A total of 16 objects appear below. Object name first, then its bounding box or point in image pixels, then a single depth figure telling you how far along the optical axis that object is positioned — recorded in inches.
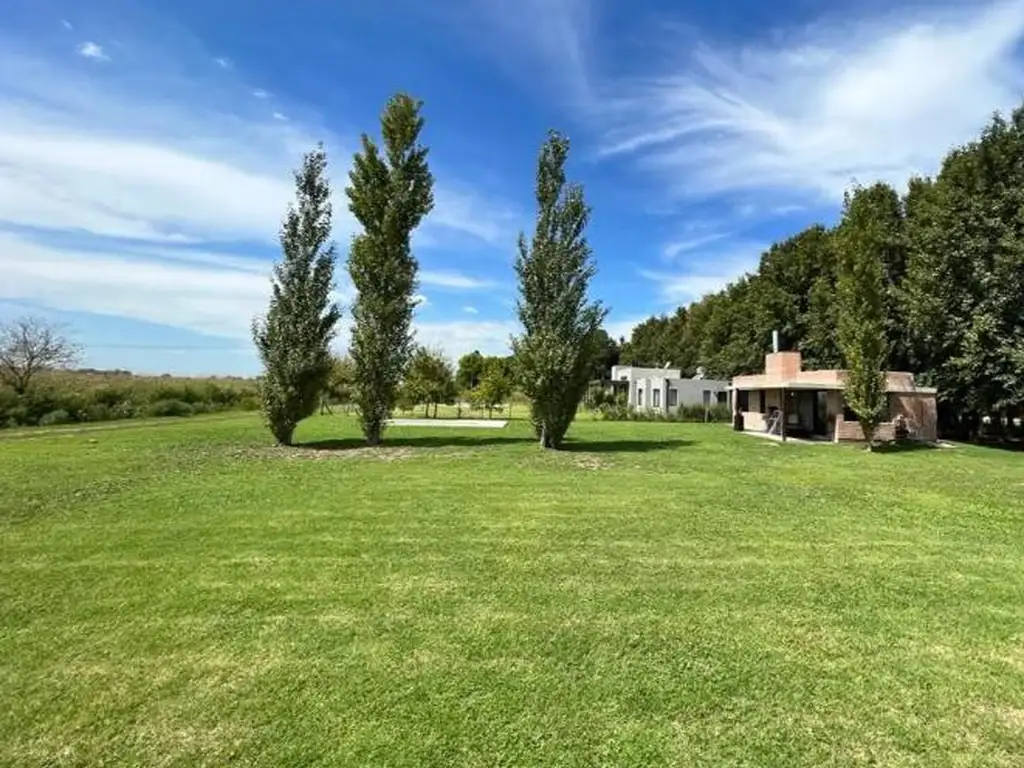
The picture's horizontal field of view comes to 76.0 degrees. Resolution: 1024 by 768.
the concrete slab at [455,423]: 1047.0
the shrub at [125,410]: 1215.6
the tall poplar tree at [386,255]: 657.0
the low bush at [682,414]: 1325.0
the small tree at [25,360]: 1316.4
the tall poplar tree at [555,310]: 631.8
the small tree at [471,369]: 2041.6
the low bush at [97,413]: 1144.8
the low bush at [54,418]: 1064.8
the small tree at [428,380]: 1350.9
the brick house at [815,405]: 864.3
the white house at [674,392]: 1435.8
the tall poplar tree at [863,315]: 735.7
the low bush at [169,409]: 1309.1
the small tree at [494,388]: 1375.5
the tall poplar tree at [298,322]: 636.1
